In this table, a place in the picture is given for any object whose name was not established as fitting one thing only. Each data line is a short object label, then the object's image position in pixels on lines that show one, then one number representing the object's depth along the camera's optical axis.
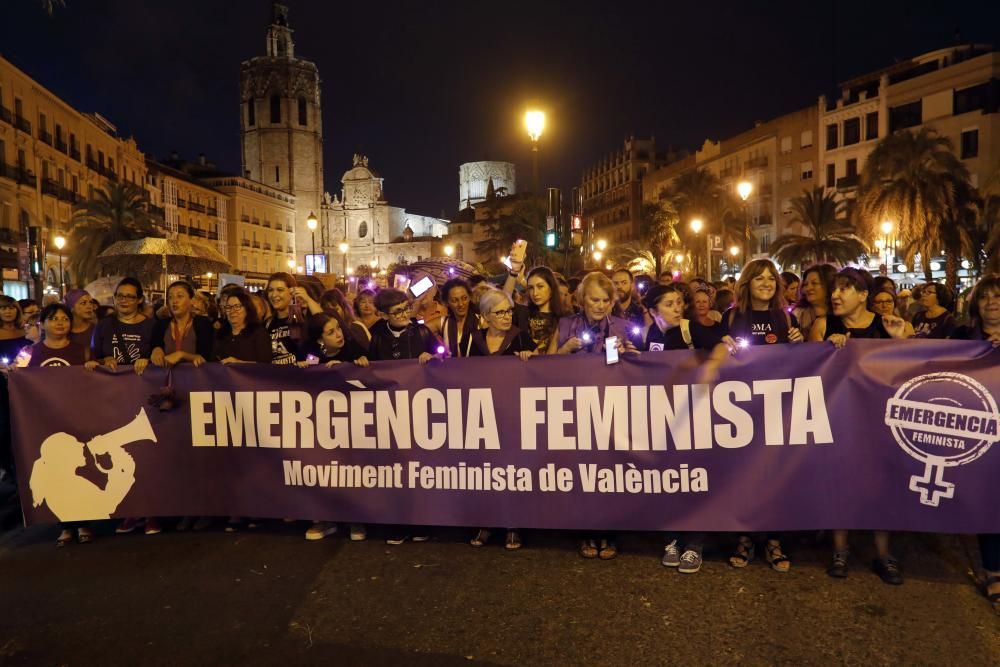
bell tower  94.81
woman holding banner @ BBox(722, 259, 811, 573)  5.34
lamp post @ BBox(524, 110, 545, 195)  15.23
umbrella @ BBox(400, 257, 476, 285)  10.16
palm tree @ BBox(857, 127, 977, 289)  28.95
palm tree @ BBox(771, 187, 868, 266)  38.82
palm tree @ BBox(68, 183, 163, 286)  38.84
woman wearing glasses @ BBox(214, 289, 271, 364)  5.91
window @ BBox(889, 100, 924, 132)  44.91
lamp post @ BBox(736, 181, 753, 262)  22.53
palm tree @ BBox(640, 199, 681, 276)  51.84
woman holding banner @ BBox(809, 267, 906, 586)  4.74
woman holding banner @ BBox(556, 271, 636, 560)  5.26
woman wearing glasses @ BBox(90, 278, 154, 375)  6.13
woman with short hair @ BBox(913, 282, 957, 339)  6.64
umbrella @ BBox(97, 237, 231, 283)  13.37
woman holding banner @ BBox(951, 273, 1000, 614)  4.42
